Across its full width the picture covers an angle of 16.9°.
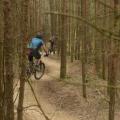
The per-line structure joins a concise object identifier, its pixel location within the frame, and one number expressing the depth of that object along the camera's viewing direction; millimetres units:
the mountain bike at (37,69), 17594
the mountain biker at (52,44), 32138
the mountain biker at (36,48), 17208
